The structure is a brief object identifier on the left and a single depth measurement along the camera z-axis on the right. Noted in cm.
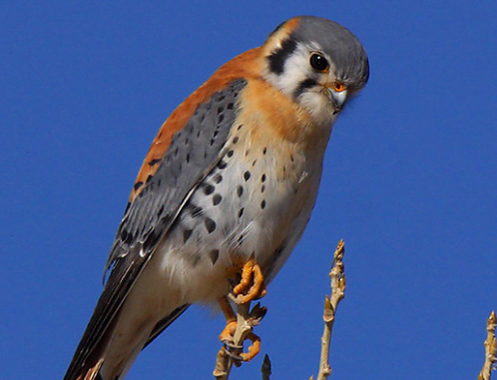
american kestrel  743
